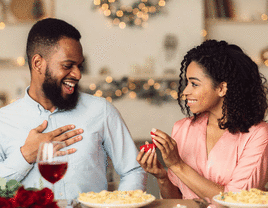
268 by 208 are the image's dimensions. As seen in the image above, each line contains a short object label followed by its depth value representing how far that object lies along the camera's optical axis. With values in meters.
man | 1.57
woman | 1.54
